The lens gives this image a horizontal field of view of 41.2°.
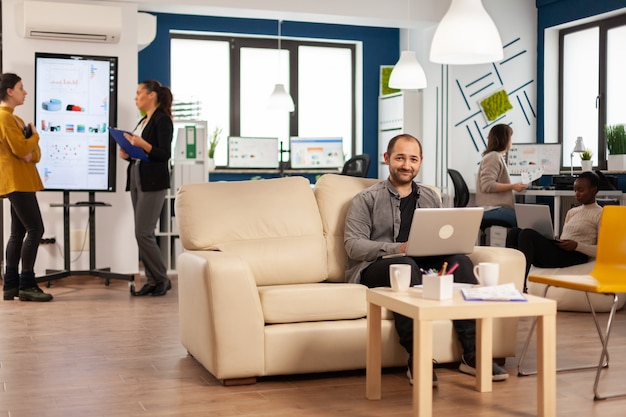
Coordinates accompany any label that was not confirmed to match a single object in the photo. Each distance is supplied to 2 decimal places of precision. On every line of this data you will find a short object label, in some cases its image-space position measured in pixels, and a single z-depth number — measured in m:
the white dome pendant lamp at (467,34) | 3.84
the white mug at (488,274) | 3.03
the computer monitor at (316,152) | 9.41
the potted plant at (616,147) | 7.39
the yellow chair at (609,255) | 3.59
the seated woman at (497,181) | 6.70
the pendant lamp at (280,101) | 8.65
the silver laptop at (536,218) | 5.44
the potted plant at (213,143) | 9.05
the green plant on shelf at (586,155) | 7.86
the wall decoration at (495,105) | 8.77
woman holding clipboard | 5.91
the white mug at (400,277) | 3.02
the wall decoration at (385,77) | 9.80
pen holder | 2.81
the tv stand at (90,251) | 6.27
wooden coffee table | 2.69
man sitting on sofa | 3.61
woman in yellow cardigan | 5.61
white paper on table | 2.82
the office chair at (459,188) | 7.93
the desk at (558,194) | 6.82
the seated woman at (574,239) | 5.39
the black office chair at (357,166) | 7.68
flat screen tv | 6.36
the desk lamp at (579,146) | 7.98
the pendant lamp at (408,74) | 7.33
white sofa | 3.39
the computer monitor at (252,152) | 9.16
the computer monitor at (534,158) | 8.12
